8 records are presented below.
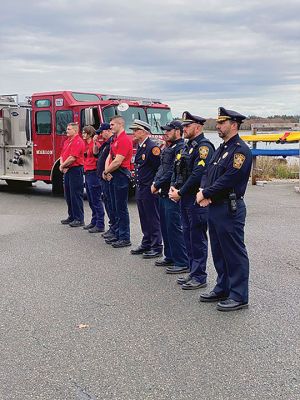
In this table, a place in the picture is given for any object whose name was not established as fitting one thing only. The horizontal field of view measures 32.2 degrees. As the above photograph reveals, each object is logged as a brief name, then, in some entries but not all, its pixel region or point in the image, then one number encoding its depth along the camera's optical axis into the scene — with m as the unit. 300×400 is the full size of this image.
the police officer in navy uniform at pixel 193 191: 5.51
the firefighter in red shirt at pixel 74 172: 9.20
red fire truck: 11.88
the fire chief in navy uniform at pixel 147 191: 7.09
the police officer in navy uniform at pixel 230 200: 4.73
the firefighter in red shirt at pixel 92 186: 8.99
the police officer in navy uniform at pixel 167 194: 6.15
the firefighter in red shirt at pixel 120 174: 7.71
